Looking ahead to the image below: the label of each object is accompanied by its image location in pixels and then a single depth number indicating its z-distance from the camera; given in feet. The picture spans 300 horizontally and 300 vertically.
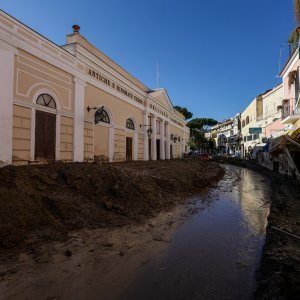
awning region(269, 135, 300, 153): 32.28
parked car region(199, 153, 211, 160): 136.29
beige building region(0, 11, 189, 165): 35.09
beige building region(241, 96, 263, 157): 134.00
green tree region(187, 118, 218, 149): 220.02
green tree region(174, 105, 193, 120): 196.85
